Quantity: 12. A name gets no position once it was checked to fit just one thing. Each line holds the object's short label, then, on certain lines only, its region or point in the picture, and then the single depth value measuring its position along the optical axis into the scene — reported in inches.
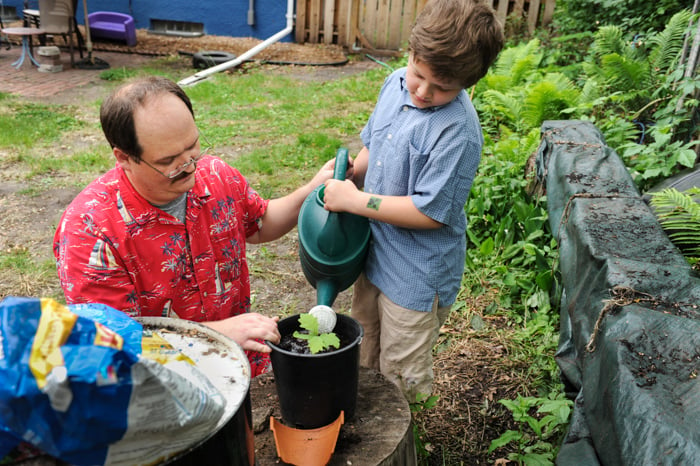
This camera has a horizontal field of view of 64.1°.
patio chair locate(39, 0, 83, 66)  320.8
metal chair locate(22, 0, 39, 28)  350.3
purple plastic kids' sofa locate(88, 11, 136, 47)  386.3
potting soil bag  24.3
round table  315.0
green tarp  58.4
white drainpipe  303.7
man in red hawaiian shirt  53.4
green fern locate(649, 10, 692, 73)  185.0
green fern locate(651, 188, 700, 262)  98.4
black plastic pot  49.8
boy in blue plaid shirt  60.0
